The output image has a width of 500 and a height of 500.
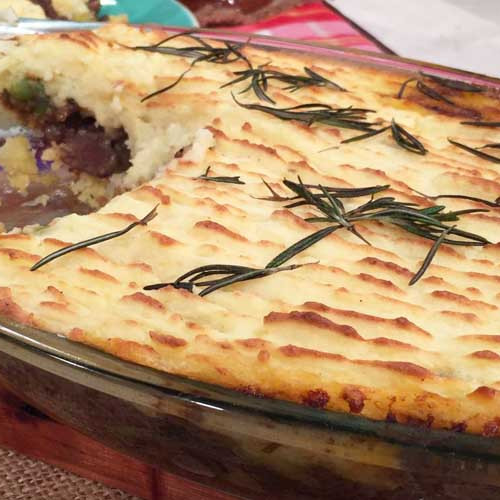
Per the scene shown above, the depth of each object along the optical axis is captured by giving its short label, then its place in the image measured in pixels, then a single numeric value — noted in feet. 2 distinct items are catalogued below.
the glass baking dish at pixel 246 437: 0.77
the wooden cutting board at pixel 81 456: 0.96
